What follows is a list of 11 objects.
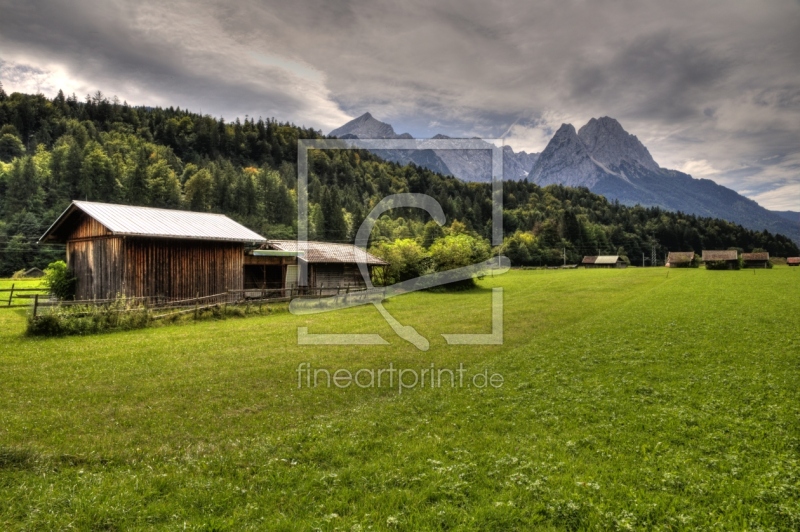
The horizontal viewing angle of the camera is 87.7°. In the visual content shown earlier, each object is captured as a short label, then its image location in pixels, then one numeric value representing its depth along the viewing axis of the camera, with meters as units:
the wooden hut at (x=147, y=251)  28.34
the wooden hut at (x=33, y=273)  71.93
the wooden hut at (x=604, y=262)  134.25
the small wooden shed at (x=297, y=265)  40.22
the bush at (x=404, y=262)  51.50
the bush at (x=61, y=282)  31.91
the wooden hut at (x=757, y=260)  107.06
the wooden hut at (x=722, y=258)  95.10
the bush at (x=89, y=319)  19.89
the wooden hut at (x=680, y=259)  115.94
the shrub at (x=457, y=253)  52.50
